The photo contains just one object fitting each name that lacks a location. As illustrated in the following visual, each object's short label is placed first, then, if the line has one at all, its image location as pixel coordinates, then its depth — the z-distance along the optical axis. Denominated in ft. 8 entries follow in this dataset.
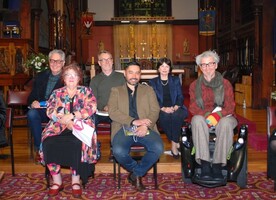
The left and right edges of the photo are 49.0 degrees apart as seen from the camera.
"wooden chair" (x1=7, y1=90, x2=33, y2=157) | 13.84
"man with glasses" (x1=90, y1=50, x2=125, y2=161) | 12.23
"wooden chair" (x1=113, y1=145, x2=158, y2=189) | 10.20
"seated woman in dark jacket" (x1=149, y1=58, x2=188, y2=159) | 11.79
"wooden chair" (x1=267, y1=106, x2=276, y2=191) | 10.42
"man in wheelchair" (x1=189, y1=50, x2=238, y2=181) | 9.71
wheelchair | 9.77
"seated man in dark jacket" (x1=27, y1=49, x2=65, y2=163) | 11.36
